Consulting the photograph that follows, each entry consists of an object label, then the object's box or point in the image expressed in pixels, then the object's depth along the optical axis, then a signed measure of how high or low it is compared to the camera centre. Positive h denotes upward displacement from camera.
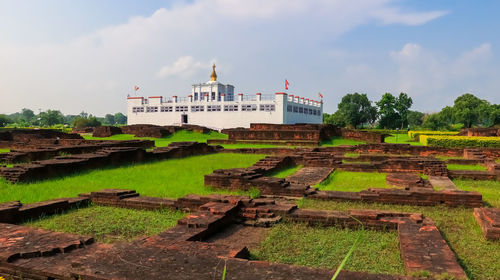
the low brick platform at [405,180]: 7.45 -0.99
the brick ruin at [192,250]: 2.65 -1.06
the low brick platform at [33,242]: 3.09 -1.05
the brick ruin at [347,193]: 5.74 -0.96
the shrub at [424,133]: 26.76 +0.20
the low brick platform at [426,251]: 2.96 -1.09
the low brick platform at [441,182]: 7.00 -0.99
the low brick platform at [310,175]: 8.29 -1.05
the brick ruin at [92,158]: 7.82 -0.75
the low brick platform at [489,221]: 4.03 -1.04
